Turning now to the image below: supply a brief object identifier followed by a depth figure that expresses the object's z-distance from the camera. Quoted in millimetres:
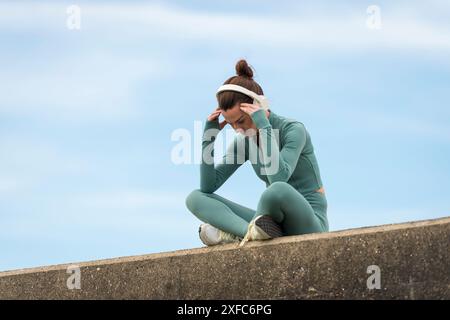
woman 11570
